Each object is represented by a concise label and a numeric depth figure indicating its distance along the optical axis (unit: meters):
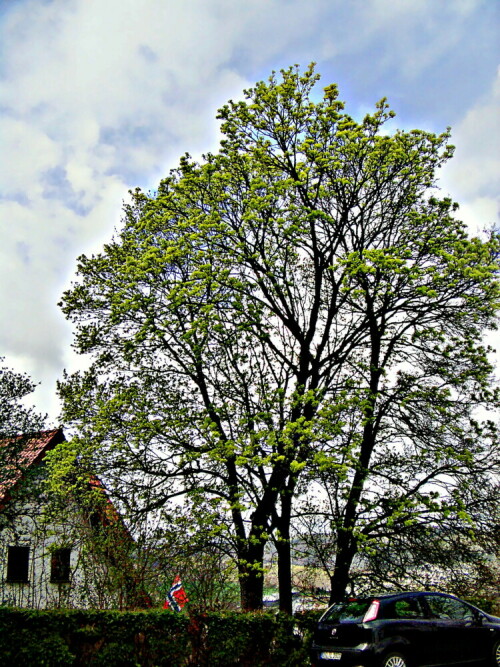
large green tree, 16.05
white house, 15.46
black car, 10.17
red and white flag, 14.80
